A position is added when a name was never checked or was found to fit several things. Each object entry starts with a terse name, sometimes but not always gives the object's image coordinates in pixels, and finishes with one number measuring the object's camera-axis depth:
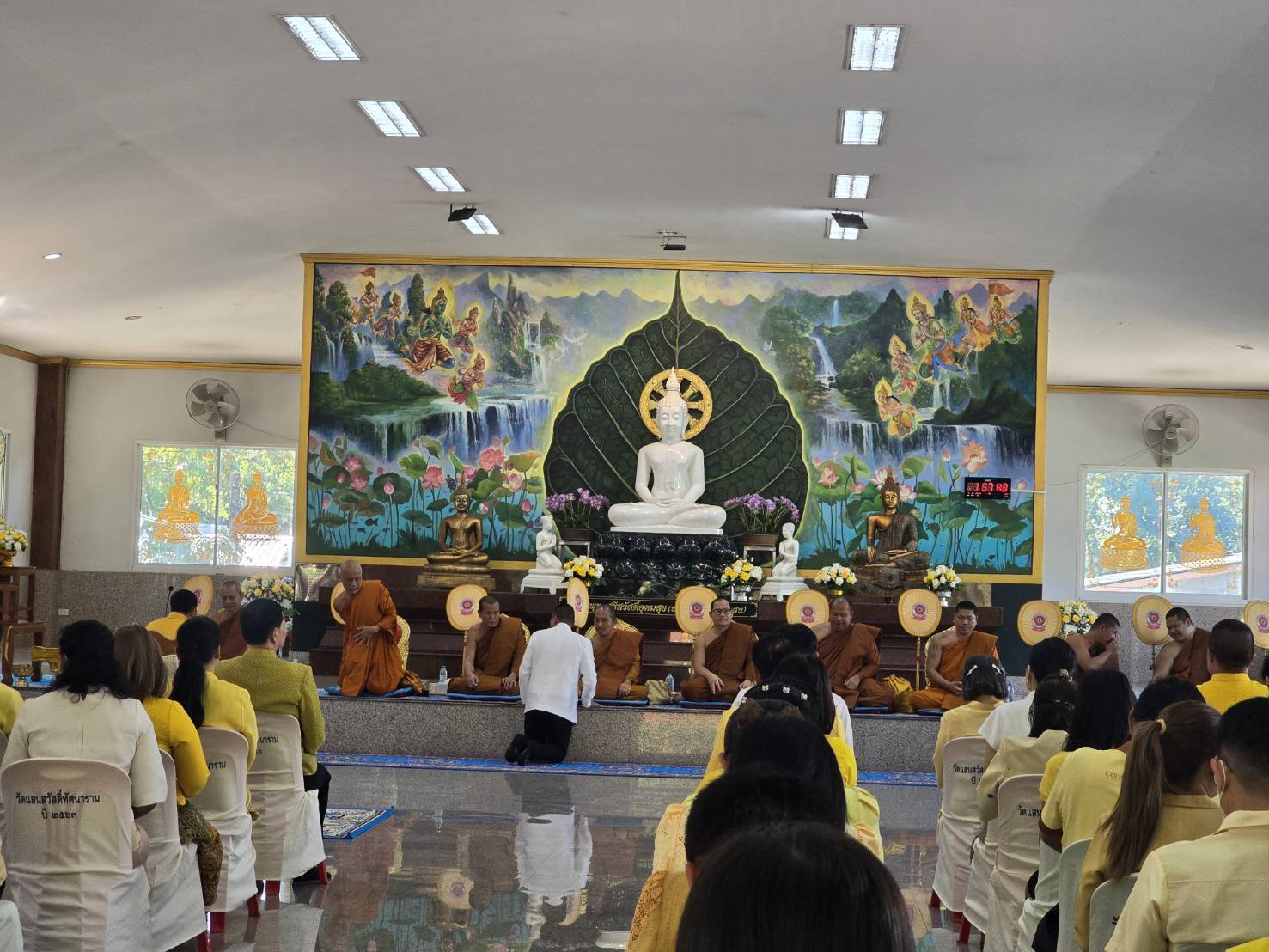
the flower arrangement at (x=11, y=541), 13.58
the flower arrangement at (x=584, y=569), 11.15
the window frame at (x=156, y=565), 17.86
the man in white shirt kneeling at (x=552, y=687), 8.84
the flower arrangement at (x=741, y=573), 11.02
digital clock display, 12.34
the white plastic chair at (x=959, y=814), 5.16
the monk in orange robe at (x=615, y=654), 9.92
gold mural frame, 12.39
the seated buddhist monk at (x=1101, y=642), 8.91
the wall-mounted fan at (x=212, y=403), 17.81
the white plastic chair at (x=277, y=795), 5.29
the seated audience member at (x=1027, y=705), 4.62
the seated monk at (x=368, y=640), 9.74
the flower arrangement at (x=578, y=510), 12.54
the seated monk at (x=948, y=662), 9.72
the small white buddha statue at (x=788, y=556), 11.76
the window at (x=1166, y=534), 18.23
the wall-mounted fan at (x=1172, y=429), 17.86
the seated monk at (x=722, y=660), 9.67
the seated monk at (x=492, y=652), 9.88
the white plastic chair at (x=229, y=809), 4.68
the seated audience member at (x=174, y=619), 8.34
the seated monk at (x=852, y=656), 9.80
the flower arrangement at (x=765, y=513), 12.48
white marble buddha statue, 12.11
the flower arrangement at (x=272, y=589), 12.41
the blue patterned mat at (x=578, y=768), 8.63
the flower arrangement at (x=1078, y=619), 12.41
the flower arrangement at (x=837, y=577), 11.27
